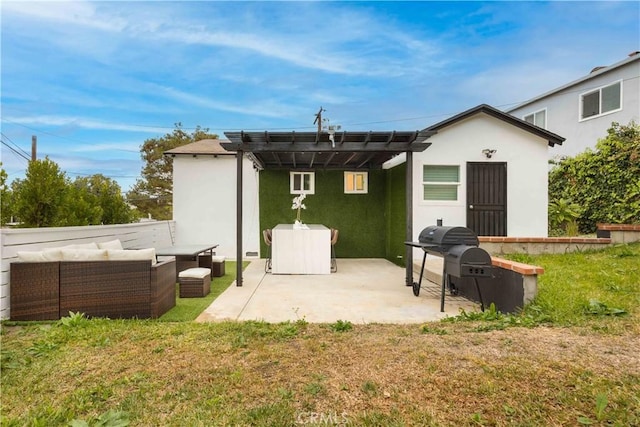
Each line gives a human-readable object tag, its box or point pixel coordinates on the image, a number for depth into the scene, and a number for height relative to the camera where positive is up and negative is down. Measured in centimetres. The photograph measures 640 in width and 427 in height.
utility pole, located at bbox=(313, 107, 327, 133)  1303 +350
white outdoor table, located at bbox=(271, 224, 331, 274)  734 -79
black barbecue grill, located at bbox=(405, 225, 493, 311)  425 -47
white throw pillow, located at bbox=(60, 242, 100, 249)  480 -46
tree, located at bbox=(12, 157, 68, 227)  608 +27
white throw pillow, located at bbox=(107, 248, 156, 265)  411 -49
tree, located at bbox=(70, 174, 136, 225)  802 +19
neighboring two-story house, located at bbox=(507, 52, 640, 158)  1073 +366
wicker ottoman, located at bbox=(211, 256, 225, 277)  687 -104
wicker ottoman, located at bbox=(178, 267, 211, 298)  517 -103
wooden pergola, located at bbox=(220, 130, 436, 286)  598 +116
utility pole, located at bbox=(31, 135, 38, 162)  1658 +300
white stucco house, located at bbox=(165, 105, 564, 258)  797 +84
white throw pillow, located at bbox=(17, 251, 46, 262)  401 -50
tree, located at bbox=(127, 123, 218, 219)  2105 +190
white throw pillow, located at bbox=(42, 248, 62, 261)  407 -48
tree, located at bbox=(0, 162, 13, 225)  631 +21
